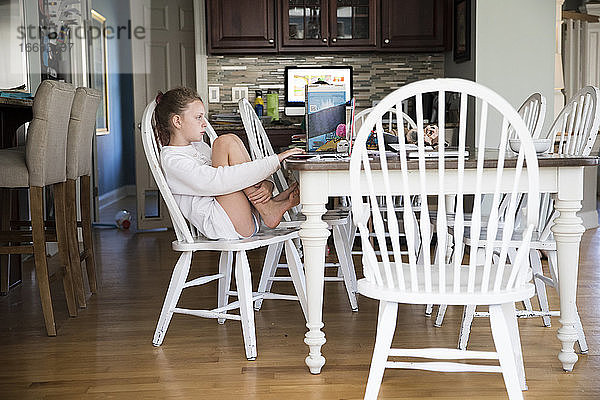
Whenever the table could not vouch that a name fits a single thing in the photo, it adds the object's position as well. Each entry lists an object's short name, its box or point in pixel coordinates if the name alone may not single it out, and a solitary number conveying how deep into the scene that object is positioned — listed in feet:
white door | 19.62
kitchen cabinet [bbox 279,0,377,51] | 18.12
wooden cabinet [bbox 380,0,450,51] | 18.04
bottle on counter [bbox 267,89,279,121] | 18.60
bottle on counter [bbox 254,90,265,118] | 18.62
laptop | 9.12
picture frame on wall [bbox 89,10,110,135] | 25.35
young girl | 8.80
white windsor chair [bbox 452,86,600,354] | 8.82
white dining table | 7.64
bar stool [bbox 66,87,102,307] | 11.38
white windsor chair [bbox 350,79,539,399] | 6.25
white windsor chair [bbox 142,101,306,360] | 8.84
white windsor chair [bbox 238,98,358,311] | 10.66
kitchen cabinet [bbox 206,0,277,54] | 18.01
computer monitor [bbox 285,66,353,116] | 18.56
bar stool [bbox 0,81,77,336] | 9.83
